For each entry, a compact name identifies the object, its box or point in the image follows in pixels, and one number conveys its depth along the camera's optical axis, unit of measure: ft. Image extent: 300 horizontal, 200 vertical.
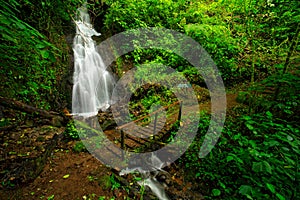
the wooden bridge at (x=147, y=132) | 18.28
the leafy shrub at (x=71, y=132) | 16.87
